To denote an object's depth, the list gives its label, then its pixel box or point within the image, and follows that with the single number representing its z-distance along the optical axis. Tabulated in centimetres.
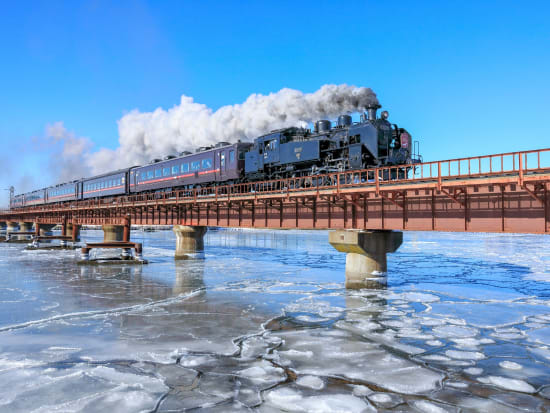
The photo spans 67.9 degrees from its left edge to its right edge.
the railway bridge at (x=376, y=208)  1584
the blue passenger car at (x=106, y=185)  5147
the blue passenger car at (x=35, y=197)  7375
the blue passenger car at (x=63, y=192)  6203
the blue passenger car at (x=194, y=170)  3394
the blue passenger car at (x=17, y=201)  8474
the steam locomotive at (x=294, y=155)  2502
